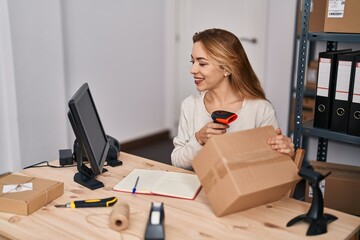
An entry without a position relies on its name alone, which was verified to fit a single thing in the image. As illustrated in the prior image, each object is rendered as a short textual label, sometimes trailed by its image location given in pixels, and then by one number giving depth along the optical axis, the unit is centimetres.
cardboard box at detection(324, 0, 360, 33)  199
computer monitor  143
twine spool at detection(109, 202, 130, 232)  125
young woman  181
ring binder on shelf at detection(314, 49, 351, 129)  207
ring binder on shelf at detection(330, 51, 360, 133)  202
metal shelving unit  204
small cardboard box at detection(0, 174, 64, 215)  136
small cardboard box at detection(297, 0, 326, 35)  215
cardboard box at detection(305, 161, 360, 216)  217
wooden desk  124
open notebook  151
